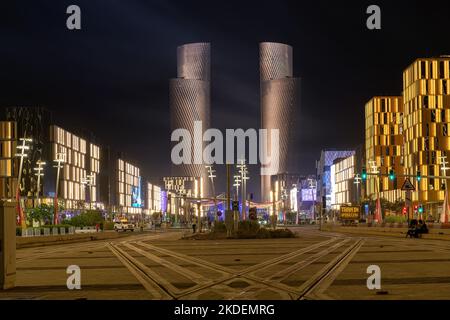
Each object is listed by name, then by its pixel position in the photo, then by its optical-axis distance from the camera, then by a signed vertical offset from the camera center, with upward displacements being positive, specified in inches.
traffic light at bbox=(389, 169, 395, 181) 2010.8 +71.8
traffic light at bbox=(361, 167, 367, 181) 2113.7 +79.0
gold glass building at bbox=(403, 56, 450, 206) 5925.2 +703.9
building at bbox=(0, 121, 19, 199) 5315.0 +349.0
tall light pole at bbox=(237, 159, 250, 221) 3885.8 +171.8
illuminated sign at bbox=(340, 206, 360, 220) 4002.5 -65.0
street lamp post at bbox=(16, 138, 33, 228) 2333.9 -43.1
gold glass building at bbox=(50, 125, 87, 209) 5920.3 +364.3
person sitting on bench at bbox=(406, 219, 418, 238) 2267.5 -92.0
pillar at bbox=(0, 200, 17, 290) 682.8 -36.5
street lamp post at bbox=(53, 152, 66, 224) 2962.1 -39.0
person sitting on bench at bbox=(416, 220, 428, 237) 2256.4 -90.8
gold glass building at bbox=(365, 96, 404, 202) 7431.1 +695.5
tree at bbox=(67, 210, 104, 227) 3494.1 -76.1
